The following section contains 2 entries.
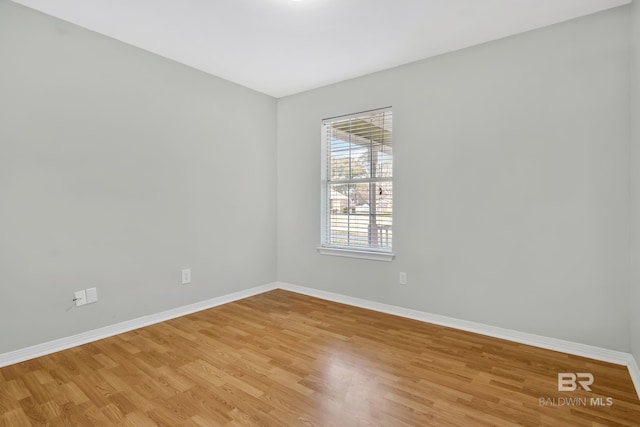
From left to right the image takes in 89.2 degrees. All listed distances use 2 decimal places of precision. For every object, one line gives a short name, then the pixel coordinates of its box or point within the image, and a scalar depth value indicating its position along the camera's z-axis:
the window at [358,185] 3.41
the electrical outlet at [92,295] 2.62
